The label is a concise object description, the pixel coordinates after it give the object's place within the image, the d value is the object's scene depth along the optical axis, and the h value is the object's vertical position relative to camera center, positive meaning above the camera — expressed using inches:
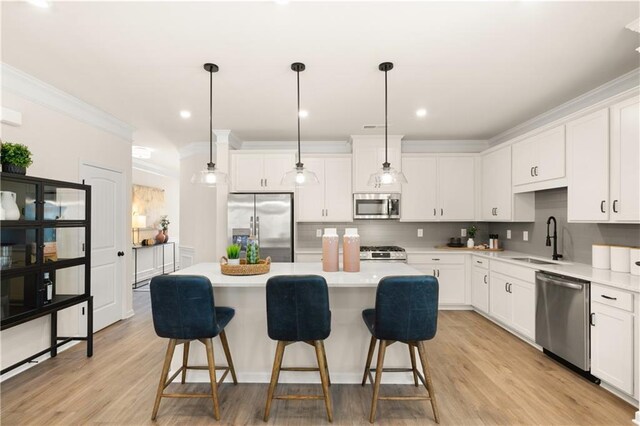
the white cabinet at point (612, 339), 89.0 -36.5
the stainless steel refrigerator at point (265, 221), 172.4 -2.9
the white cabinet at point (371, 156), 187.0 +37.0
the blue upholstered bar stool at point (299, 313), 79.4 -25.2
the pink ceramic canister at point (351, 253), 101.3 -12.0
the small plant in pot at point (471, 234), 189.9 -10.5
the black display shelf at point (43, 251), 96.5 -12.7
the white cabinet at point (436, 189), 191.3 +17.6
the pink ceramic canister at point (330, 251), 102.2 -11.5
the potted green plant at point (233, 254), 101.4 -12.7
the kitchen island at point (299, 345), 102.8 -42.8
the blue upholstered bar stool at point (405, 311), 78.7 -24.2
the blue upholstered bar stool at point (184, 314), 80.0 -25.9
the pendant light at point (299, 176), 102.3 +13.5
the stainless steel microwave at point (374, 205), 190.2 +7.3
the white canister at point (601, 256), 113.0 -13.8
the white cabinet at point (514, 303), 129.8 -38.9
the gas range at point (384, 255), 176.4 -21.8
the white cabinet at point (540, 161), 128.5 +26.1
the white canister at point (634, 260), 100.7 -13.5
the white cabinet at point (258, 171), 181.6 +26.6
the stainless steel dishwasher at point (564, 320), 103.0 -36.6
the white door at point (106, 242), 147.2 -13.6
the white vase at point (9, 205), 93.6 +2.8
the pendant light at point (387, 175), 103.0 +14.2
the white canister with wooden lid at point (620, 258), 104.9 -13.5
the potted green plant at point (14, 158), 95.8 +17.8
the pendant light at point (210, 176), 103.3 +13.4
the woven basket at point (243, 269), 98.8 -17.1
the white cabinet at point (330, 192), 191.0 +15.1
